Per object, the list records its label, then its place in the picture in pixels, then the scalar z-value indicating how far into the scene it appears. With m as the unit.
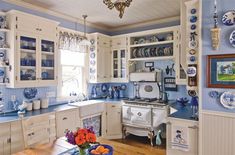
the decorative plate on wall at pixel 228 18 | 2.09
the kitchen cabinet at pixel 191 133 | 2.37
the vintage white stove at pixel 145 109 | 3.57
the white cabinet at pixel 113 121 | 4.03
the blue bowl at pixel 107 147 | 1.41
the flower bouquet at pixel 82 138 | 1.31
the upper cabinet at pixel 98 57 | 4.20
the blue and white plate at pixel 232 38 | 2.10
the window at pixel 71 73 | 3.86
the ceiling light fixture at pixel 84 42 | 3.37
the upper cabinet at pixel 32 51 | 2.75
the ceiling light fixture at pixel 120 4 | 1.74
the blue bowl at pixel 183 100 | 3.49
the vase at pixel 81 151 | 1.36
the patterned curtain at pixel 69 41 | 3.72
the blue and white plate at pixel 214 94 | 2.22
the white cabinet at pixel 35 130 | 1.92
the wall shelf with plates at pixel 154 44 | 3.63
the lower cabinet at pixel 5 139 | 2.34
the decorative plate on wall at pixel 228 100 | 2.11
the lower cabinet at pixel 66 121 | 3.08
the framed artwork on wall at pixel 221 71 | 2.12
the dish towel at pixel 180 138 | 2.41
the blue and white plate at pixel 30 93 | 3.15
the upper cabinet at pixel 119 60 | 4.27
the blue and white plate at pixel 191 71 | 2.42
